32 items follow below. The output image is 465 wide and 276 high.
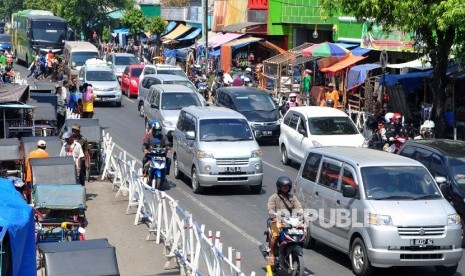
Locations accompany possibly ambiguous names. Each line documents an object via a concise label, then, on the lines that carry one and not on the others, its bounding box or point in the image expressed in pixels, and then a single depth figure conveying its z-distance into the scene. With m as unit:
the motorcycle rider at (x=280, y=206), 13.58
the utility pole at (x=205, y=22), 46.25
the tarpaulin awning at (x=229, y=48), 49.12
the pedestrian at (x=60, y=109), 28.07
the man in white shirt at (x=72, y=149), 20.95
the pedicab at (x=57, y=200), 14.43
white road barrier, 12.30
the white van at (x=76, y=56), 48.22
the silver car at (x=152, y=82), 35.56
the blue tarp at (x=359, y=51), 37.16
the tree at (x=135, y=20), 66.88
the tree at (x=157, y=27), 61.88
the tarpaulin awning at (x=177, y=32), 62.78
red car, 43.19
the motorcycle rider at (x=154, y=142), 21.17
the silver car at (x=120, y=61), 47.66
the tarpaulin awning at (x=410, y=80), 30.50
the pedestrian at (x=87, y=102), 29.38
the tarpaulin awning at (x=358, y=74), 33.53
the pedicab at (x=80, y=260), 10.60
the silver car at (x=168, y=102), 29.12
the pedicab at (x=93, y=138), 23.23
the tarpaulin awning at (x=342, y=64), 35.66
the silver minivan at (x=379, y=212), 13.63
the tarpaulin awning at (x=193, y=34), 61.00
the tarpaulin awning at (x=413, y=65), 30.98
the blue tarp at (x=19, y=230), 9.20
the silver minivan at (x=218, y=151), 21.06
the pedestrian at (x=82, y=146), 20.92
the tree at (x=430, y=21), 22.34
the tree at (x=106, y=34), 68.12
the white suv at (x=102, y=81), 39.25
